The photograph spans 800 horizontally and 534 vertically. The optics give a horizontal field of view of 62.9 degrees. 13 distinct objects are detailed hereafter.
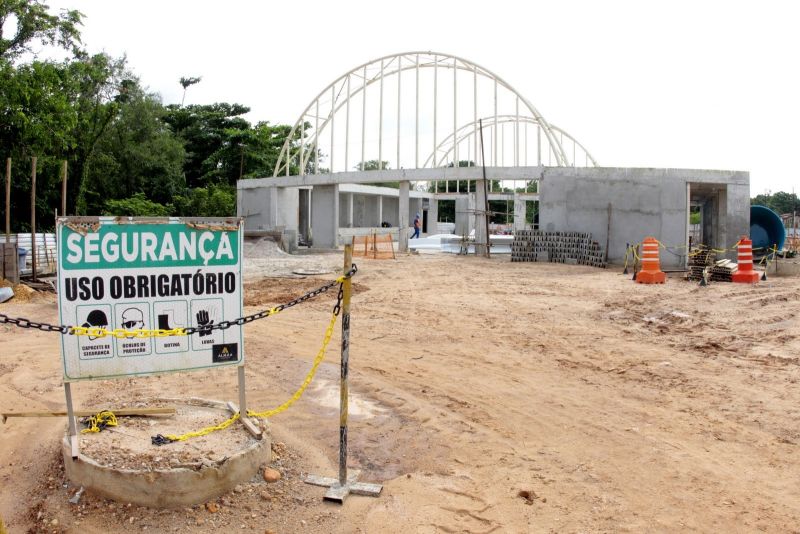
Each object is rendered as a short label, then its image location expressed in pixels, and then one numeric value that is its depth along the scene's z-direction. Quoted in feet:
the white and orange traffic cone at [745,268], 55.62
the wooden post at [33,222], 49.19
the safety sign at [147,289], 14.44
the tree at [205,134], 159.94
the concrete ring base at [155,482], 13.34
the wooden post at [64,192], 49.35
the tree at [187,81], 207.14
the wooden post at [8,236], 47.36
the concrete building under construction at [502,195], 74.84
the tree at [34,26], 89.04
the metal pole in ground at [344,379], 14.48
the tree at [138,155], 137.26
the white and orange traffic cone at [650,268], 54.70
